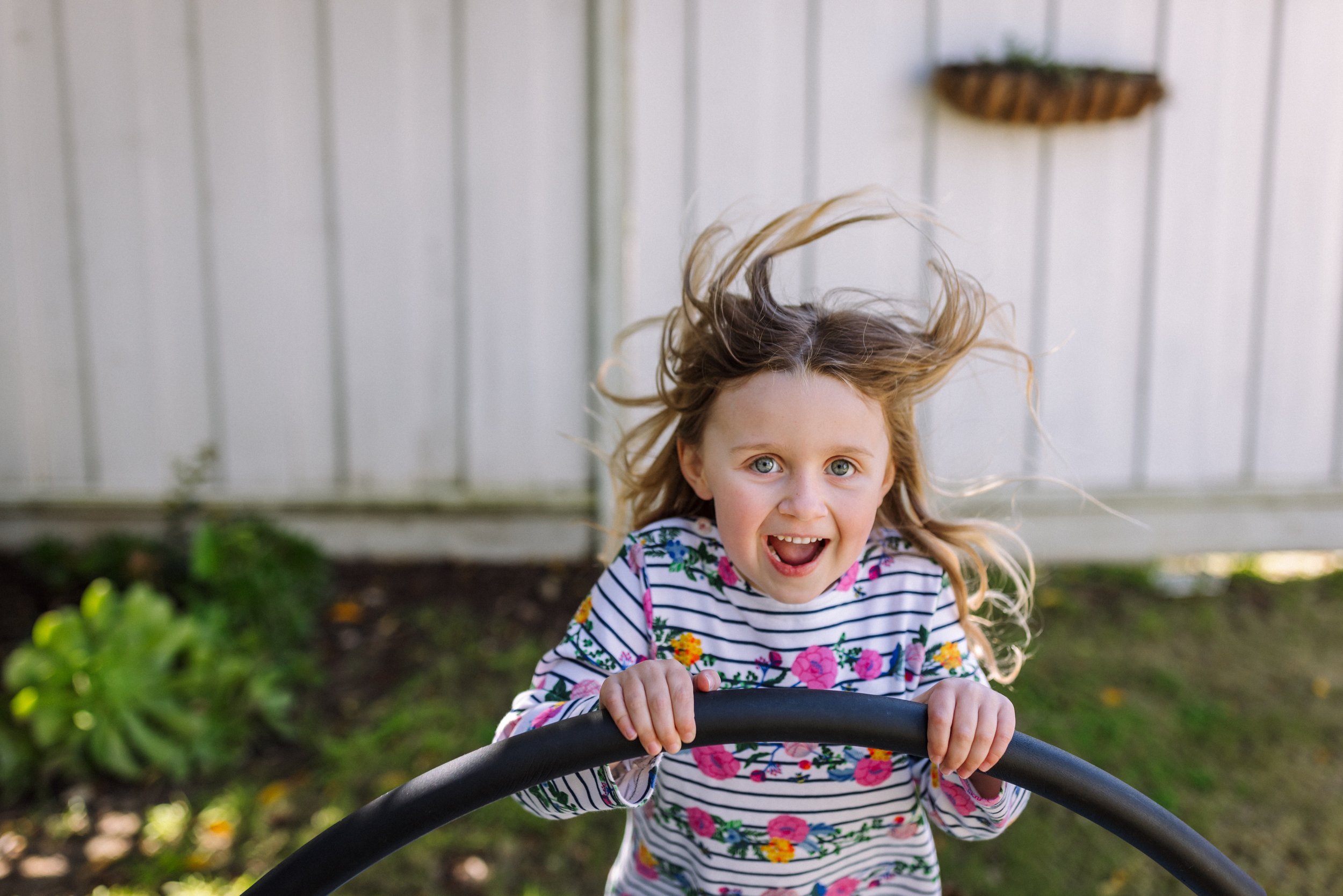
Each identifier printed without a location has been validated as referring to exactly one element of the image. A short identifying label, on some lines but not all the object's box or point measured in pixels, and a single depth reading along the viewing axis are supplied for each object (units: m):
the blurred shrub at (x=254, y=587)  3.38
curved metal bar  0.86
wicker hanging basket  3.90
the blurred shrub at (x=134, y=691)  2.75
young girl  1.20
